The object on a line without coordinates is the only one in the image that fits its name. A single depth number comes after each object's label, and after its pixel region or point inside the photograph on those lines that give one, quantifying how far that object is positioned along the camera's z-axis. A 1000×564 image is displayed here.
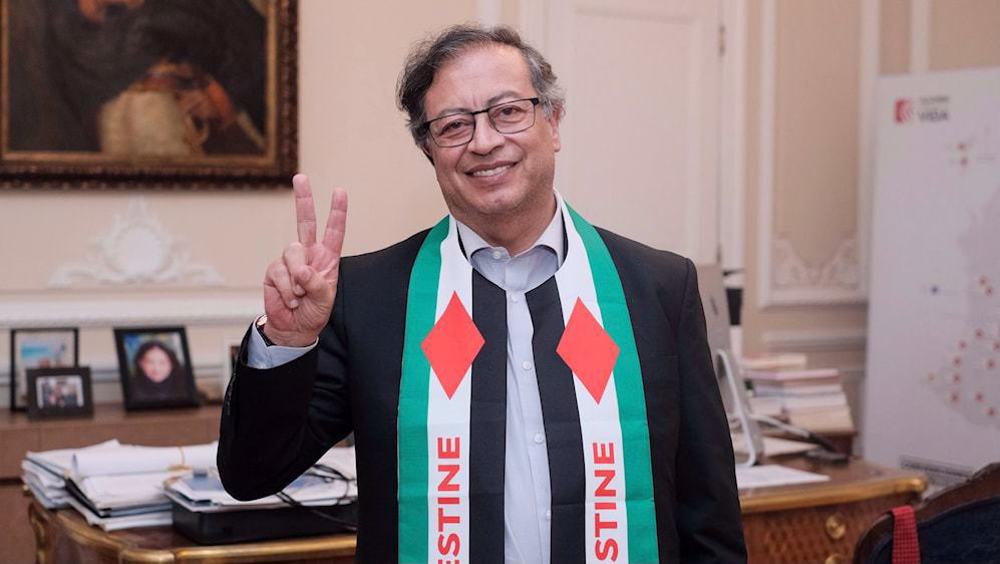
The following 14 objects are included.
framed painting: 4.09
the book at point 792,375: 3.97
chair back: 1.94
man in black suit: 1.87
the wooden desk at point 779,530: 2.37
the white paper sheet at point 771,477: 2.92
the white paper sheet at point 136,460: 2.57
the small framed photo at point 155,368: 4.10
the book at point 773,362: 4.04
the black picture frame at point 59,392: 3.91
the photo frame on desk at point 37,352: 4.02
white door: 5.09
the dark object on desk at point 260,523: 2.35
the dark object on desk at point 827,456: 3.20
